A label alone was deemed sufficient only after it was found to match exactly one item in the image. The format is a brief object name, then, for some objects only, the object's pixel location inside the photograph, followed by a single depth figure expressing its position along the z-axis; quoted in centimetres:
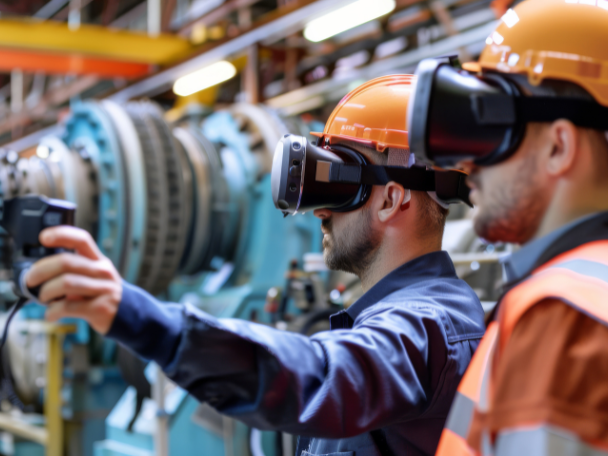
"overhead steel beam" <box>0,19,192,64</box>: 614
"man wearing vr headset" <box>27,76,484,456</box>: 77
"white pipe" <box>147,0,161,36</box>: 728
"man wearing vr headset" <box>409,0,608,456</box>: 63
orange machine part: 656
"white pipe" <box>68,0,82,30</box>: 915
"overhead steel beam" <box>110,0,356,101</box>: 432
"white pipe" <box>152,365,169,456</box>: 333
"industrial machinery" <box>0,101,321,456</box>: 348
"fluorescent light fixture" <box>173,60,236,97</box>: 576
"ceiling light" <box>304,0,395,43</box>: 415
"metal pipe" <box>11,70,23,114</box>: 1091
